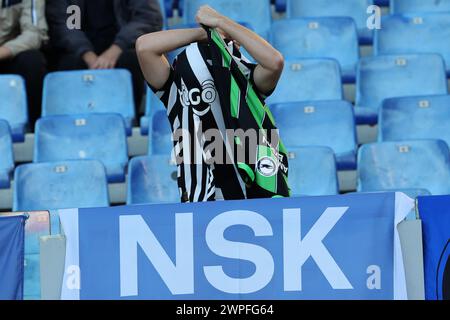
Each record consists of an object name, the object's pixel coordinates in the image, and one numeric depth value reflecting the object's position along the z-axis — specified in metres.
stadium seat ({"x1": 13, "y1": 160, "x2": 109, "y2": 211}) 12.70
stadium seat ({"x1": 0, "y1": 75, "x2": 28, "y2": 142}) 14.48
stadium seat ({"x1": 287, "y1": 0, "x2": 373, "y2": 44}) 16.69
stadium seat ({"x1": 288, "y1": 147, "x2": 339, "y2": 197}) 12.64
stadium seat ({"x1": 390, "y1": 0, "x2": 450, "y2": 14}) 16.52
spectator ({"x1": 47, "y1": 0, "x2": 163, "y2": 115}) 15.23
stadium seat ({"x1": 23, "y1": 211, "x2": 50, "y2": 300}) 8.35
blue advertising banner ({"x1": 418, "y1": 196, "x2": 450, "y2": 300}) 7.70
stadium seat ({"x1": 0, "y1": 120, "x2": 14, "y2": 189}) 13.37
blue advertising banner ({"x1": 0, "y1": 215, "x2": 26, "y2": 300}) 8.05
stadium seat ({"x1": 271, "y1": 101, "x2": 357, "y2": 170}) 13.57
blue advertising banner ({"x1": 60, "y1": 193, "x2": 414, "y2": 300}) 7.82
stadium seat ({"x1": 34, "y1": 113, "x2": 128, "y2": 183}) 13.71
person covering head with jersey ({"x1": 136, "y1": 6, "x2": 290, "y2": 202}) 8.76
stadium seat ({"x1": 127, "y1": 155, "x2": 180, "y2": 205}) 12.70
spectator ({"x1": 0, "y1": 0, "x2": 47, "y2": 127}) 15.23
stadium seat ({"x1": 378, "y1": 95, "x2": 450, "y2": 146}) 13.66
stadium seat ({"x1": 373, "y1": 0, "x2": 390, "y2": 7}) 17.25
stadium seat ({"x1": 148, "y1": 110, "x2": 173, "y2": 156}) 13.62
